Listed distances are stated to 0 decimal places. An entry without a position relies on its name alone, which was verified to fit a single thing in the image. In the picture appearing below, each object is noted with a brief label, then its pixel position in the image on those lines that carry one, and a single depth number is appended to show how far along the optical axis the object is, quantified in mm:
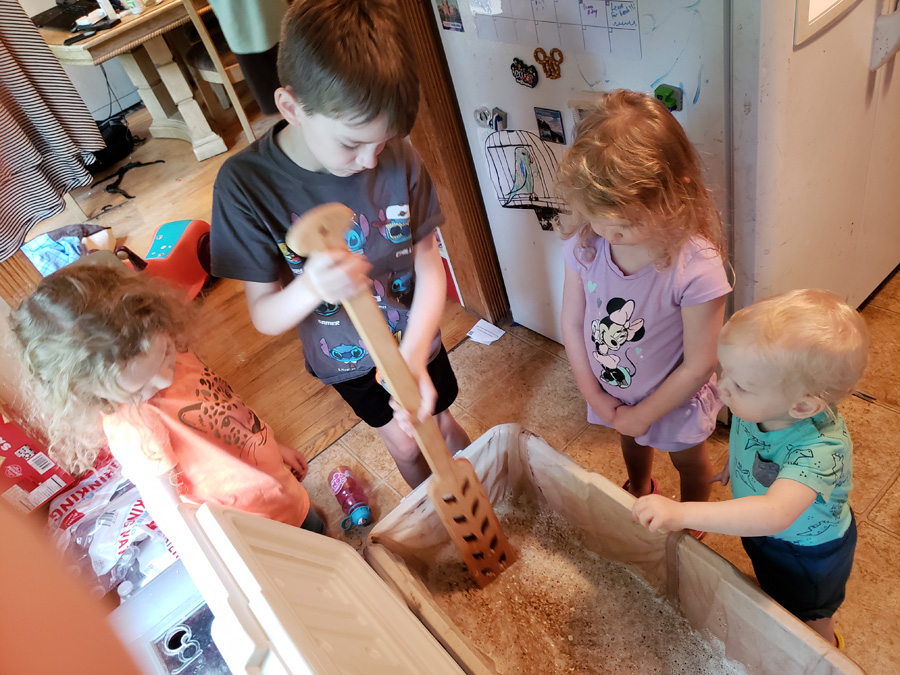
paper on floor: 1744
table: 2838
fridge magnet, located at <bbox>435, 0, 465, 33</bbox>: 1189
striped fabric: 1143
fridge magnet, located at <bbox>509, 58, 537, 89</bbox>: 1113
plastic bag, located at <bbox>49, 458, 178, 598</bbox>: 1242
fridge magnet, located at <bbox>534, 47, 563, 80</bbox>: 1046
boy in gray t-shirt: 678
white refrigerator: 850
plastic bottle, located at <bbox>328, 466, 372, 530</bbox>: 1370
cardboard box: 1384
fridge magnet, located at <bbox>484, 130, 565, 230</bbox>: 1232
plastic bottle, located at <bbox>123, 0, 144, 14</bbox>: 2943
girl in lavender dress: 749
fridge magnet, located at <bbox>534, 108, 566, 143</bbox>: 1137
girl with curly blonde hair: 814
